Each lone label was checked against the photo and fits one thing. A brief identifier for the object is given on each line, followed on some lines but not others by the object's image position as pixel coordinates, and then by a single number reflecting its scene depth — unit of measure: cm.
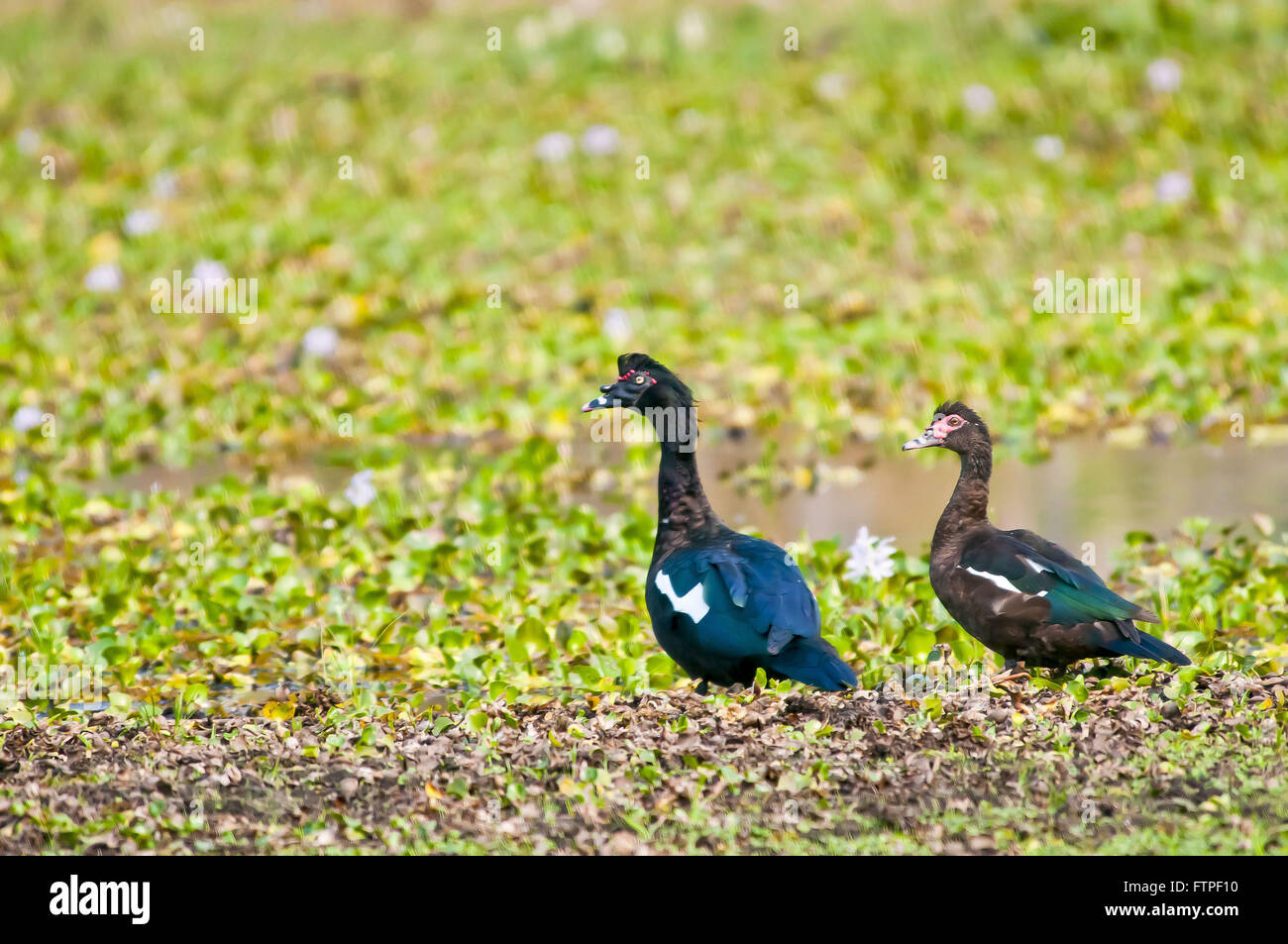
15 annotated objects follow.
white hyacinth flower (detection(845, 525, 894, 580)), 741
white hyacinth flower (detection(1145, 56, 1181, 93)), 1616
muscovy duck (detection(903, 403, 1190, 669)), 594
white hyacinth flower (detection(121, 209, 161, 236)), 1505
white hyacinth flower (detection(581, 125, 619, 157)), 1588
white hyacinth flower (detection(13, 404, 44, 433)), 1140
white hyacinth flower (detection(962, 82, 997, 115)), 1605
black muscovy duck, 588
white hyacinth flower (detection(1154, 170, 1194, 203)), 1441
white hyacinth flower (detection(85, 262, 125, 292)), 1410
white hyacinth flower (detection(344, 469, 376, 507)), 884
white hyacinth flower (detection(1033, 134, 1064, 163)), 1530
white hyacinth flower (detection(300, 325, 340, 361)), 1253
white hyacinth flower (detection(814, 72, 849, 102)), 1650
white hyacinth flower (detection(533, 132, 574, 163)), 1577
